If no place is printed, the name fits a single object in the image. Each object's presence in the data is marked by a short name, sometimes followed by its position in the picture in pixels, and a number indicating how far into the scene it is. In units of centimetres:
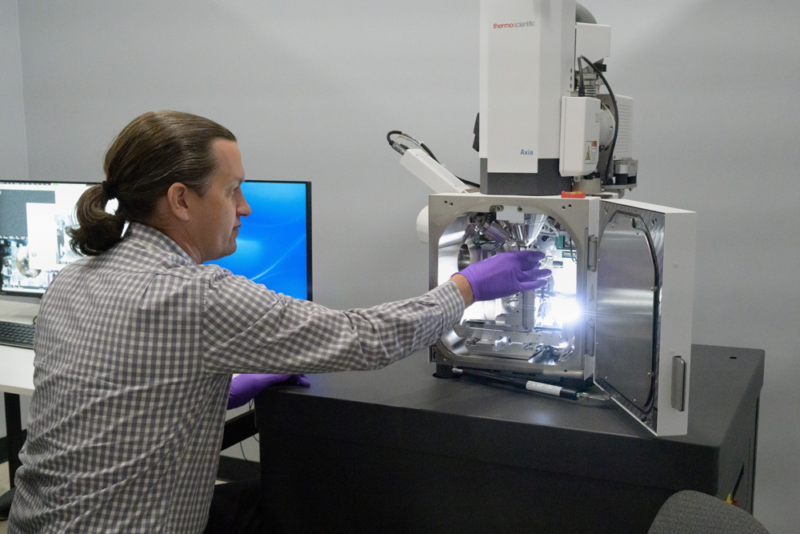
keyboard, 188
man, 102
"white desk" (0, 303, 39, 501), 161
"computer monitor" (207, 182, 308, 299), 181
